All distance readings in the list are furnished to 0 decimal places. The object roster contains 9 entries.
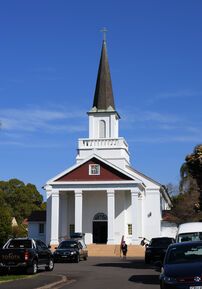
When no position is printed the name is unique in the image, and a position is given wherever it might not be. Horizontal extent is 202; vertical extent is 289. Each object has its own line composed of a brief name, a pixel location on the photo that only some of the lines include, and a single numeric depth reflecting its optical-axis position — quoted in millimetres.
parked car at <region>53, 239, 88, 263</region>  38094
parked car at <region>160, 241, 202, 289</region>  12609
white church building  57000
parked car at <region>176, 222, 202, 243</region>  24828
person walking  44938
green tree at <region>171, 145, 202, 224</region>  65562
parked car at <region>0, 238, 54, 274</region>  24047
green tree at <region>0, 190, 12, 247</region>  55103
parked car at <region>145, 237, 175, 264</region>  32969
